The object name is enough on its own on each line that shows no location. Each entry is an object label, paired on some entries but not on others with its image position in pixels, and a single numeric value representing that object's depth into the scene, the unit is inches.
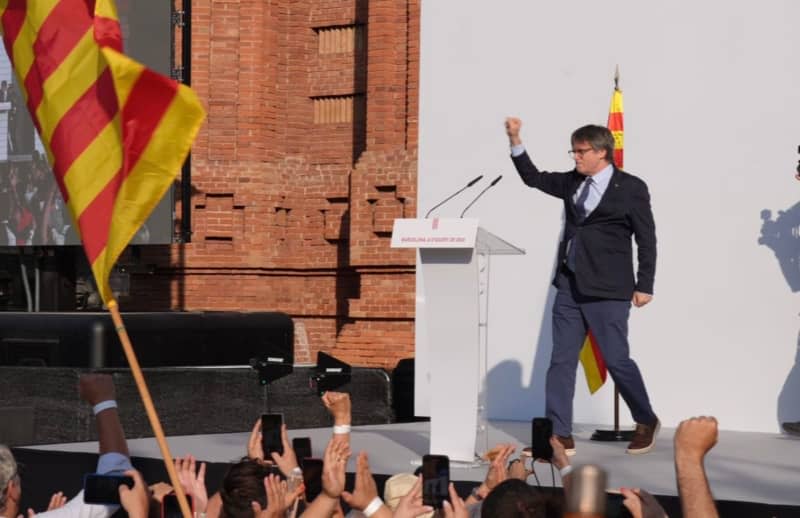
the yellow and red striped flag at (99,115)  293.5
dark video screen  889.4
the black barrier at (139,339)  748.5
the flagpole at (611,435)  520.6
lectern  419.4
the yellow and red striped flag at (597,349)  561.2
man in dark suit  451.3
